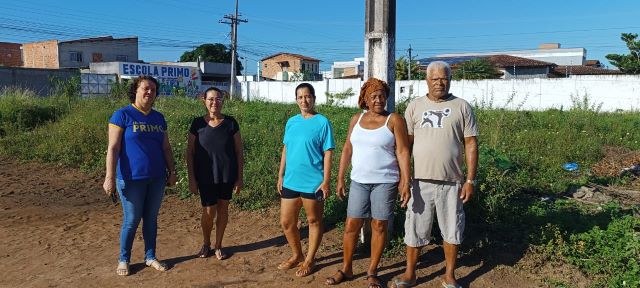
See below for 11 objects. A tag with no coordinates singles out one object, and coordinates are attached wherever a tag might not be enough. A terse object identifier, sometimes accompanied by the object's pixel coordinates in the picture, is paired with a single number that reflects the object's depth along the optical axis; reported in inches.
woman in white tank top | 125.9
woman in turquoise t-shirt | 136.1
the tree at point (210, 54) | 2117.4
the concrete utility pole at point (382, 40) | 161.5
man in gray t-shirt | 124.9
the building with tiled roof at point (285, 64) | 2284.7
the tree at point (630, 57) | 1123.9
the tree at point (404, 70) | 1368.1
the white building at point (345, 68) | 2169.0
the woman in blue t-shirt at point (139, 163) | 137.2
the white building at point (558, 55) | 2016.2
